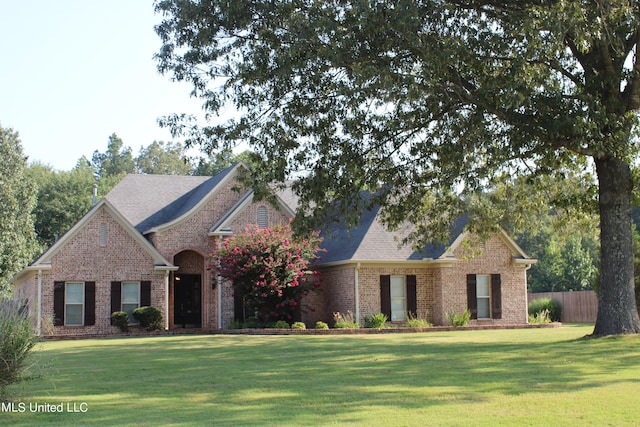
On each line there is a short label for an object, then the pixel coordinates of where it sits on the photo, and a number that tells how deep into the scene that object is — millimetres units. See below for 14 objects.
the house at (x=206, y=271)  30922
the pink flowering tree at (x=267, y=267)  30219
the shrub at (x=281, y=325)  29953
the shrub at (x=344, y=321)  30281
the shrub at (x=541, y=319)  33750
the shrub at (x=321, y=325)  29953
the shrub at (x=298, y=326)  29812
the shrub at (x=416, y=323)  30514
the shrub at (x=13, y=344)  9711
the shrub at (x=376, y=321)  31031
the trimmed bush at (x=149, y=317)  31156
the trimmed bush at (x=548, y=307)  41750
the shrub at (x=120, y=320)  30859
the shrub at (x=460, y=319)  31625
